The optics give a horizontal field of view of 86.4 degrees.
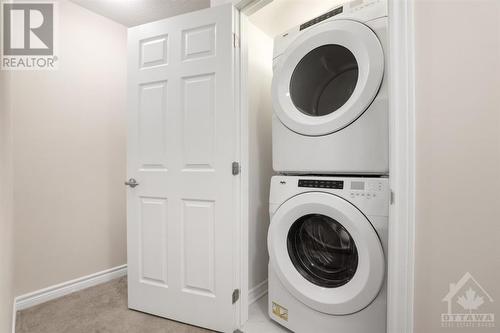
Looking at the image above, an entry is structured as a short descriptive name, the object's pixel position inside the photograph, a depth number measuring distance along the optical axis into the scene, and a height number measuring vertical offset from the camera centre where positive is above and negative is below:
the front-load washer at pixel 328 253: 1.21 -0.47
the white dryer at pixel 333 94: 1.24 +0.40
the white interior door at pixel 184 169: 1.56 -0.02
